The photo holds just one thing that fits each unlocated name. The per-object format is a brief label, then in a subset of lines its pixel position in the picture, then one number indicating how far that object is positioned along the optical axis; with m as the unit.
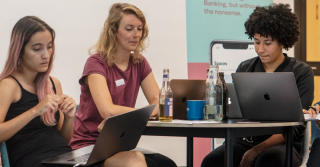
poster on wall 5.97
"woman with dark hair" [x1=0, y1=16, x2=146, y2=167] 4.08
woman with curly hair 4.52
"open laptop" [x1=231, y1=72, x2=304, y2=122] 4.23
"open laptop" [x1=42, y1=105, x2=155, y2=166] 3.87
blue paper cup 4.31
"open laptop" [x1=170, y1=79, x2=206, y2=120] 4.39
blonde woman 4.42
